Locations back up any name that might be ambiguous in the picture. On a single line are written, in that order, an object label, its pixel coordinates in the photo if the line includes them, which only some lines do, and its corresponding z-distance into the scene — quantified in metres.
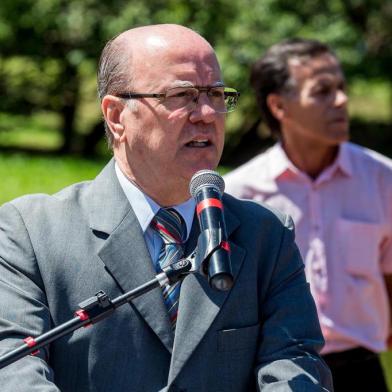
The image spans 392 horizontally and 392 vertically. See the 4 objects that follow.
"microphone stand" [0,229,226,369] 5.02
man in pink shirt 9.95
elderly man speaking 6.02
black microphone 4.90
